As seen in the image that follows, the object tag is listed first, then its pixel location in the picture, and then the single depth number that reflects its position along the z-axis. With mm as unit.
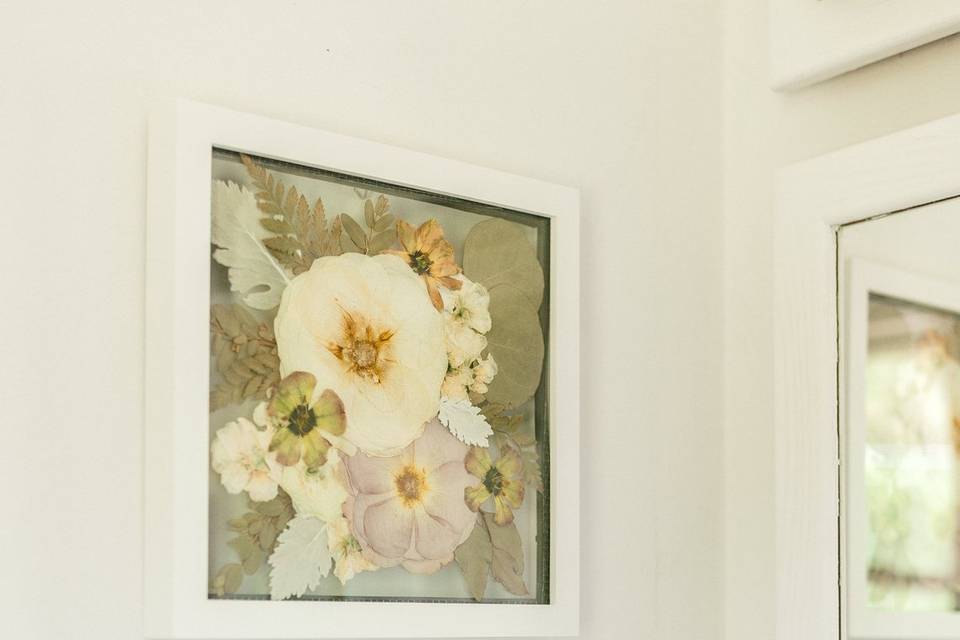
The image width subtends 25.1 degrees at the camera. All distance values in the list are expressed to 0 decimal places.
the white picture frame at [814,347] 1349
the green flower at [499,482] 1286
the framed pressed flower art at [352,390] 1162
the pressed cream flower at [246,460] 1171
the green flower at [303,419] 1195
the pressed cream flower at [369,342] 1212
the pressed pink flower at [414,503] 1227
